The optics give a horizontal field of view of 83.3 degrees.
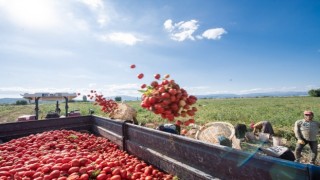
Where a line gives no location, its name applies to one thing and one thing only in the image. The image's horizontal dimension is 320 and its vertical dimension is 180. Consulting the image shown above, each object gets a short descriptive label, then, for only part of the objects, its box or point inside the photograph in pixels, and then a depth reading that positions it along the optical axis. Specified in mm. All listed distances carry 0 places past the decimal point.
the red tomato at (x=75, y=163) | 2650
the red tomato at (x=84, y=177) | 2414
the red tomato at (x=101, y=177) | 2465
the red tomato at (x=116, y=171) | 2569
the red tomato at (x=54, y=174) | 2426
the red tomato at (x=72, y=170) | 2538
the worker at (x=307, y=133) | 6029
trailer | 1438
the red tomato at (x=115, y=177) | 2443
